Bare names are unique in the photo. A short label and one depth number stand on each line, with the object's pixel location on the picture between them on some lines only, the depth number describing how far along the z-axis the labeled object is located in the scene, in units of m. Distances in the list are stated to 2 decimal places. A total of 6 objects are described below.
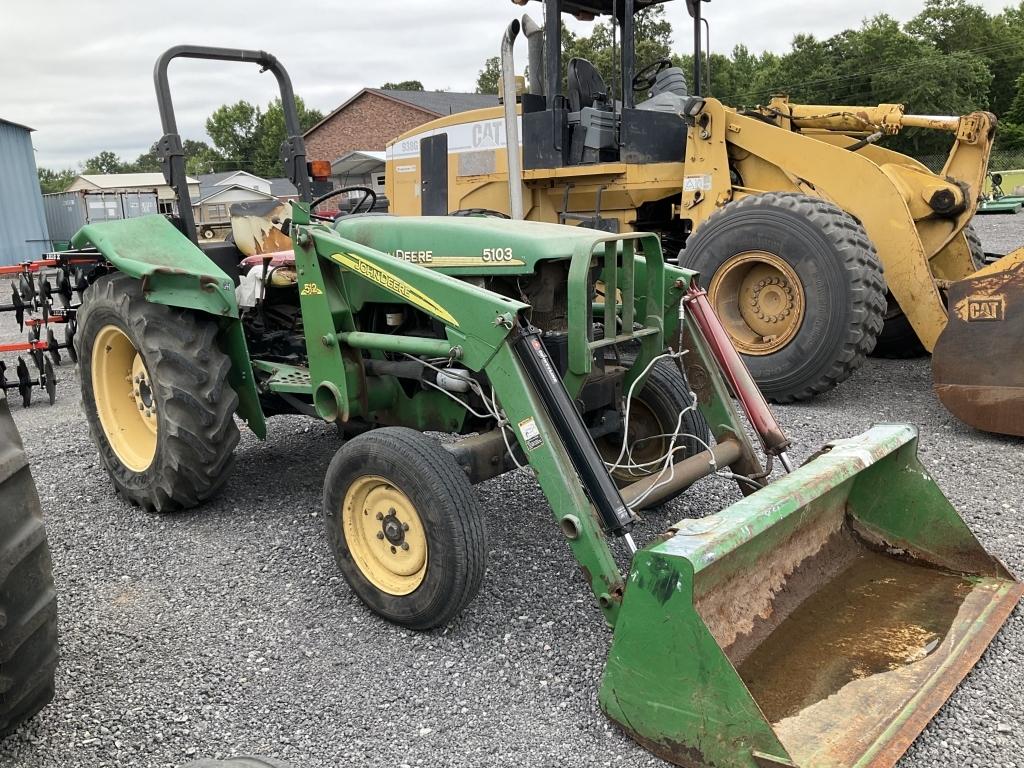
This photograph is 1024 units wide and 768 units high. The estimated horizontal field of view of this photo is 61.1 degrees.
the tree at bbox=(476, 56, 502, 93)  54.91
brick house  40.81
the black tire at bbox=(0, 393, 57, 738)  2.23
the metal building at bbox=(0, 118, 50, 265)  21.86
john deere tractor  2.46
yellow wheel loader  5.10
